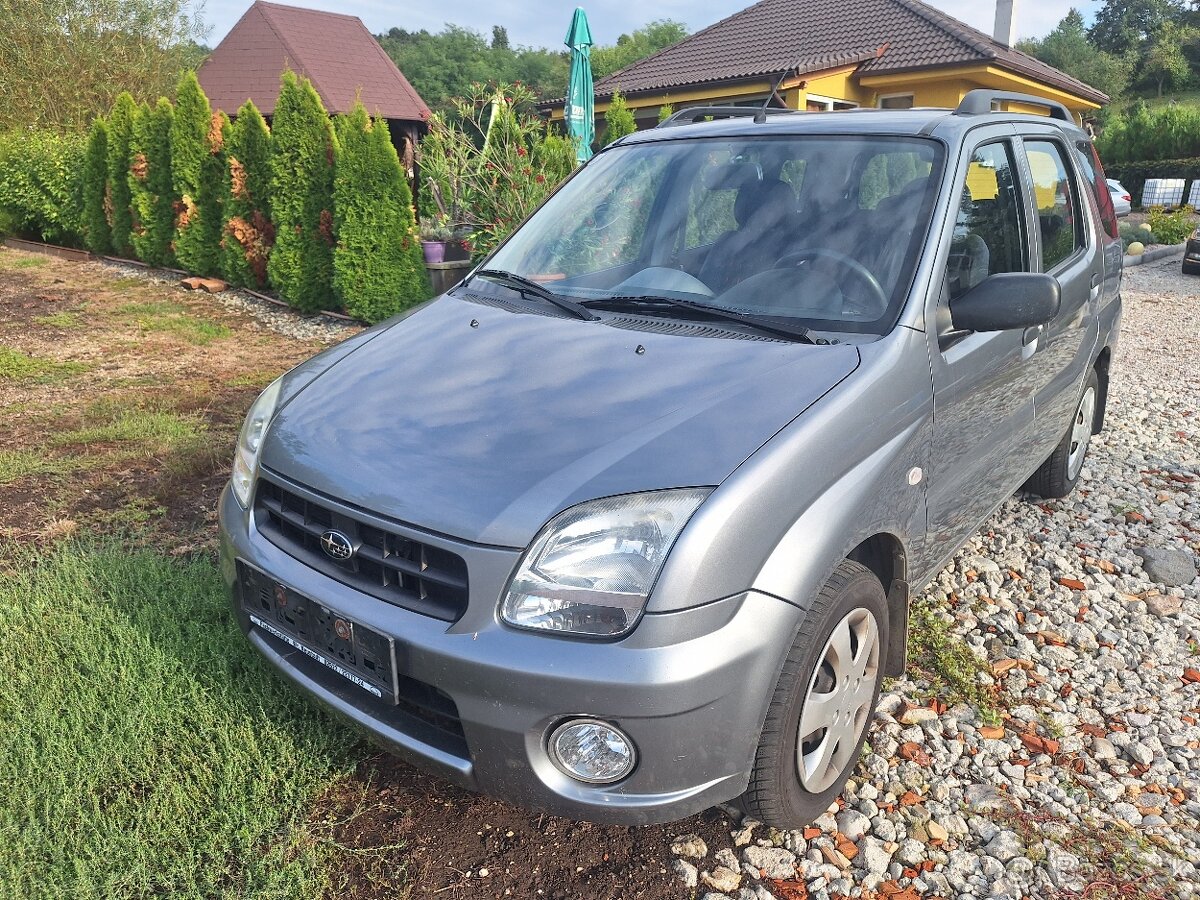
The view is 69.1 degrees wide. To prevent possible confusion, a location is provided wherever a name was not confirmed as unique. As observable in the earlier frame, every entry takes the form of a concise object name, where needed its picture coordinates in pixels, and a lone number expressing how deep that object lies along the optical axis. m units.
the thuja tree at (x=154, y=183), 12.23
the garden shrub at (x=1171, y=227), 16.95
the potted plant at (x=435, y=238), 9.11
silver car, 1.86
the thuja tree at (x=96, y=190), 13.82
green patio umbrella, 11.61
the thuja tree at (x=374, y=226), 8.63
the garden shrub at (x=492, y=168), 9.16
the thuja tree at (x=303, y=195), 9.40
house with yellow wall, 18.39
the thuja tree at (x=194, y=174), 11.35
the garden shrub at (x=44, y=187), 15.16
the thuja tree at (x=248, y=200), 10.23
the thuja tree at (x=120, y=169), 13.16
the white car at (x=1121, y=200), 23.36
